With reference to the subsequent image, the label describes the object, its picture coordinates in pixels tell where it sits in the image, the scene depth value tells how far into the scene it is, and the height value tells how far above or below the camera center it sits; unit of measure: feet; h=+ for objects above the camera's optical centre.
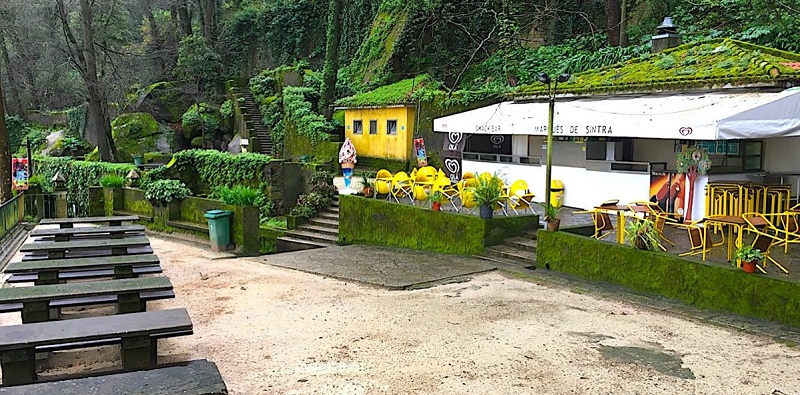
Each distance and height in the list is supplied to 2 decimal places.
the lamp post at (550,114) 31.68 +2.48
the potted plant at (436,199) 40.42 -2.62
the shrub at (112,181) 60.85 -2.81
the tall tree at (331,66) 76.95 +11.32
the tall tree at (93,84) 75.36 +8.40
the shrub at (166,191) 52.90 -3.16
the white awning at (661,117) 28.63 +2.47
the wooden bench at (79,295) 18.11 -4.23
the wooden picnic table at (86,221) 30.83 -3.45
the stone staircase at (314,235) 49.80 -6.40
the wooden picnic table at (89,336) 14.57 -4.37
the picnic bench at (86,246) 24.57 -3.79
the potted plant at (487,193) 36.32 -1.98
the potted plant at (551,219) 32.24 -3.01
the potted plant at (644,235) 27.14 -3.18
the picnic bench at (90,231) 27.91 -3.61
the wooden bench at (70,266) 21.45 -4.03
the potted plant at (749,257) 22.76 -3.37
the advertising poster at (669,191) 35.50 -1.63
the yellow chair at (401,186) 46.34 -2.07
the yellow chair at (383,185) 47.29 -2.07
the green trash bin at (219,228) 45.37 -5.33
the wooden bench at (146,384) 11.91 -4.54
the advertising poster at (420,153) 56.70 +0.49
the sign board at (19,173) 60.85 -2.21
